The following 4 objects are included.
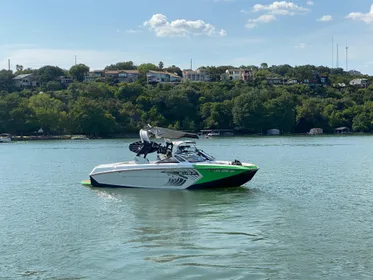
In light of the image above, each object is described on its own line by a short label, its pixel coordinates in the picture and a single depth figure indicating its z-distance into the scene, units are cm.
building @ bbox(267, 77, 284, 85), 19662
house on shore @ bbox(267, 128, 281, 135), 15312
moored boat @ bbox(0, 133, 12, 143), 12152
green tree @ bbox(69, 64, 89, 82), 19925
